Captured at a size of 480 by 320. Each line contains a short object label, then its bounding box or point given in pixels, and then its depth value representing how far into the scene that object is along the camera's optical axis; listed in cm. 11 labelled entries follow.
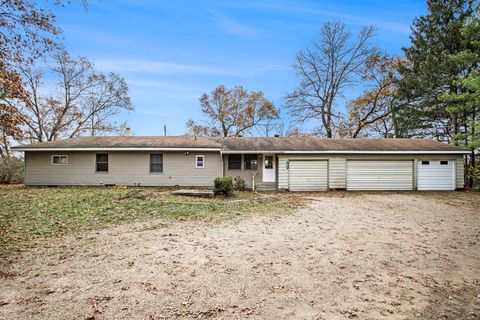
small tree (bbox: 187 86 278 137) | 2984
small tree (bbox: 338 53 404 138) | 2409
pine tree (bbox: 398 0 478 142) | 1962
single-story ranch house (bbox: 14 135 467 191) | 1595
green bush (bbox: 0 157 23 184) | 1884
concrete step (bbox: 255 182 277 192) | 1620
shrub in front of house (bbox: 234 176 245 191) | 1582
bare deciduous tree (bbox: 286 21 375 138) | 2461
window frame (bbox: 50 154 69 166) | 1602
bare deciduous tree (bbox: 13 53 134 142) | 2459
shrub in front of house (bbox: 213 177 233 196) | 1240
